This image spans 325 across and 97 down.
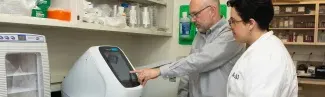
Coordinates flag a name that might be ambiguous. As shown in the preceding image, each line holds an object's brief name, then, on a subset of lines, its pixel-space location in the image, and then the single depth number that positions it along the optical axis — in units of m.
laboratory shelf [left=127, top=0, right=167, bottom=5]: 2.80
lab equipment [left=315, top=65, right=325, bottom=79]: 5.01
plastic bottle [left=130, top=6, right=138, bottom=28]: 2.55
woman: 1.38
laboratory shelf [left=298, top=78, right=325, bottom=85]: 4.96
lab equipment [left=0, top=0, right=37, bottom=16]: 1.57
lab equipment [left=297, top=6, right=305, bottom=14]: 5.24
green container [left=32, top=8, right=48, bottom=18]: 1.75
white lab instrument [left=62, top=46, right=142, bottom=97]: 1.66
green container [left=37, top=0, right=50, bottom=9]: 1.84
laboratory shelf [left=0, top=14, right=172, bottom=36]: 1.55
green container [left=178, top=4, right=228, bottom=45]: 2.89
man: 2.00
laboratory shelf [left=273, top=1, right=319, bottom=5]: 5.08
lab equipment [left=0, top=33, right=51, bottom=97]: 1.52
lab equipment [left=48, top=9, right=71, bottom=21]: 1.87
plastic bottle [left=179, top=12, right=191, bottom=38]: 2.98
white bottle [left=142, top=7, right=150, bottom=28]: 2.71
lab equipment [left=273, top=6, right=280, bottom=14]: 5.41
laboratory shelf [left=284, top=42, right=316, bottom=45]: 5.17
